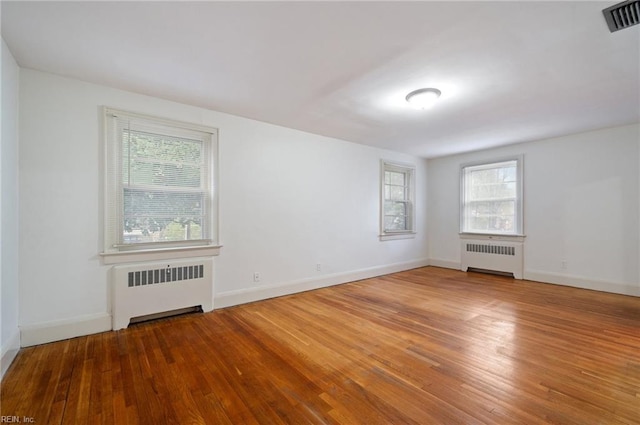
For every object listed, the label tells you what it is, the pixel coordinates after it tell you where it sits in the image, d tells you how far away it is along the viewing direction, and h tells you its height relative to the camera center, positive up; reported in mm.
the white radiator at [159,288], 2934 -866
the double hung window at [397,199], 5859 +279
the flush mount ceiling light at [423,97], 2982 +1267
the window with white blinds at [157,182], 2992 +348
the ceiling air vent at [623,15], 1791 +1329
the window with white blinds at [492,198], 5363 +292
